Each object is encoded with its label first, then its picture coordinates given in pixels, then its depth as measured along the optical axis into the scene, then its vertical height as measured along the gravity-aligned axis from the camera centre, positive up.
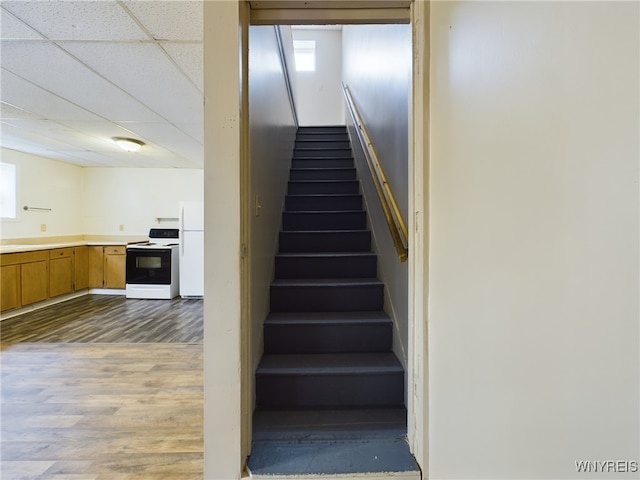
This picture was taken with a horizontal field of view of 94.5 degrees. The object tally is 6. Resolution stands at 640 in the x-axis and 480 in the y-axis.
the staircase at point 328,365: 1.32 -0.74
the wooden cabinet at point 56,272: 3.92 -0.58
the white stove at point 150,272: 5.11 -0.63
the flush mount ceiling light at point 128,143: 4.04 +1.29
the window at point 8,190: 4.41 +0.69
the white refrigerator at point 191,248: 5.12 -0.22
